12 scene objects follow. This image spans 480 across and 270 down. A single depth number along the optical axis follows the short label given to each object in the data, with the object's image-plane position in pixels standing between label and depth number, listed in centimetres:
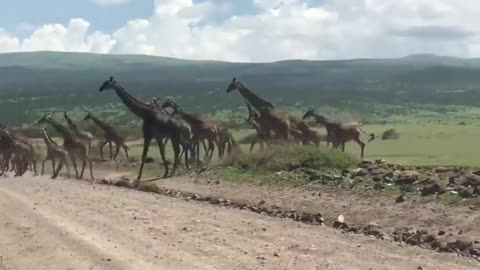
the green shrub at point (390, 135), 4419
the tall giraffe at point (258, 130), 3172
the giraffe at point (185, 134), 3000
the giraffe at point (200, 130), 3228
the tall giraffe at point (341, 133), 3372
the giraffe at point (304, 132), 3297
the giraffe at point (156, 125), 2906
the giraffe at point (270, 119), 3184
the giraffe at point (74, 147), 3209
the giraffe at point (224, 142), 3348
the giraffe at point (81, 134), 3506
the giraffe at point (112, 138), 3719
